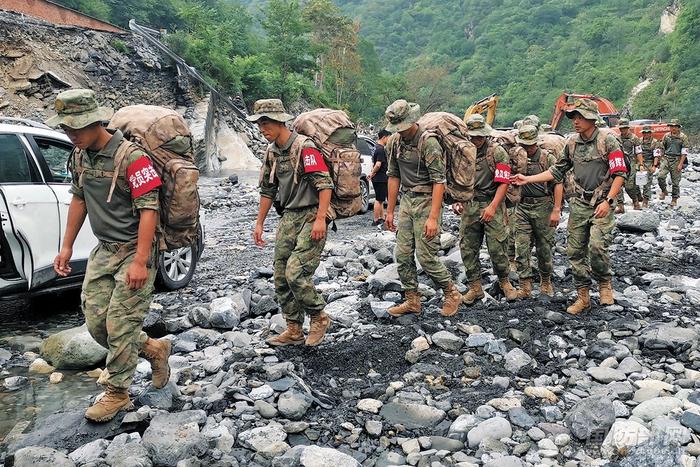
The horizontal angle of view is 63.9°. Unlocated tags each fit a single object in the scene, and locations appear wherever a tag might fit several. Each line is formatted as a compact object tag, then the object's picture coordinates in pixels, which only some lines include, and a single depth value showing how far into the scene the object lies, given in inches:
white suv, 181.8
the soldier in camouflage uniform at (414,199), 187.8
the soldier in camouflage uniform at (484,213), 214.2
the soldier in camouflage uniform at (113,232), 121.0
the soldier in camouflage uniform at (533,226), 232.7
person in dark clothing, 375.2
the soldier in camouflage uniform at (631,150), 453.4
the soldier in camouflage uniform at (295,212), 161.3
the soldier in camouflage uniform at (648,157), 495.8
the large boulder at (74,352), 169.6
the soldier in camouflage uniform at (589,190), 196.2
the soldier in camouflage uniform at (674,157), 496.1
